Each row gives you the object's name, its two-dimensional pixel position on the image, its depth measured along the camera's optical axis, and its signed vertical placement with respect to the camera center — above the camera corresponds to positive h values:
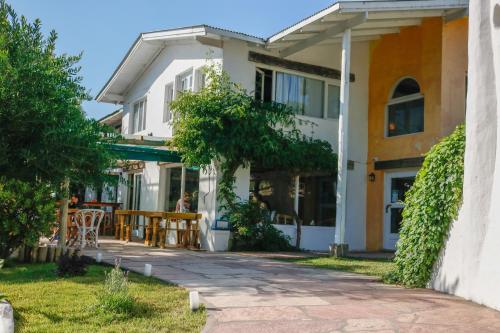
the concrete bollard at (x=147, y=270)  7.72 -0.88
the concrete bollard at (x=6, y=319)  4.04 -0.89
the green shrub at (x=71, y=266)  7.30 -0.82
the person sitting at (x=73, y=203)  15.64 +0.10
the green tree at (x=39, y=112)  8.21 +1.47
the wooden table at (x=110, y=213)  18.30 -0.19
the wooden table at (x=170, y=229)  12.88 -0.47
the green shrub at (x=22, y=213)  8.22 -0.14
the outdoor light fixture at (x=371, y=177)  15.82 +1.23
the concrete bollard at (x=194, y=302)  5.33 -0.91
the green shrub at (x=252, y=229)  12.89 -0.37
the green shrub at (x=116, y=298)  5.13 -0.88
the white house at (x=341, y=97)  12.57 +3.37
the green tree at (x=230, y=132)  12.45 +1.92
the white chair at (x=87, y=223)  12.23 -0.39
